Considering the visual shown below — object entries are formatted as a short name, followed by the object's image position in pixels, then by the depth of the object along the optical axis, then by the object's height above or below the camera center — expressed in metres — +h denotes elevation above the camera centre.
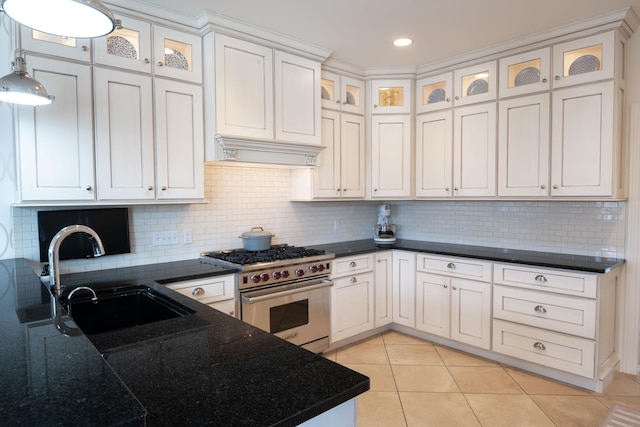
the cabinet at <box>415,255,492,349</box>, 3.32 -0.87
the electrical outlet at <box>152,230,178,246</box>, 2.99 -0.27
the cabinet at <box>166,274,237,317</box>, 2.55 -0.59
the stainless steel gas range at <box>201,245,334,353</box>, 2.84 -0.68
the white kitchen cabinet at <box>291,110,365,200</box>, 3.68 +0.34
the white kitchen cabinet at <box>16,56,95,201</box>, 2.22 +0.37
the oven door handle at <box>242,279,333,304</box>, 2.81 -0.68
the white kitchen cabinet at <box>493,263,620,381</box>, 2.78 -0.88
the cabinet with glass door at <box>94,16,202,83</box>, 2.51 +1.01
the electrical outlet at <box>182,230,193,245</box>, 3.15 -0.28
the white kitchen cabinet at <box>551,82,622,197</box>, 2.84 +0.43
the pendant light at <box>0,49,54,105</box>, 1.67 +0.49
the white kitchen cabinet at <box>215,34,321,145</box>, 2.90 +0.86
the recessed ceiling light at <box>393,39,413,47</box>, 3.27 +1.32
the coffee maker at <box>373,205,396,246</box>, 4.21 -0.31
